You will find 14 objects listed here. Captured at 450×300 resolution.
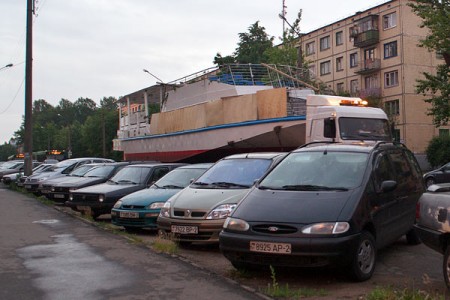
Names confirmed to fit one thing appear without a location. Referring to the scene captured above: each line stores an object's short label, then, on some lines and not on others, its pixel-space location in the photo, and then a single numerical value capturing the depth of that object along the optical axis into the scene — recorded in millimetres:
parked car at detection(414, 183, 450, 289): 5316
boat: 17094
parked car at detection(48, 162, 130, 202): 14859
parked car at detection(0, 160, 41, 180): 33022
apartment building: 44438
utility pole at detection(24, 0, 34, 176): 23641
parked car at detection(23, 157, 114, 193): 20095
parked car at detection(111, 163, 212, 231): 9945
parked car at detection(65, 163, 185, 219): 12070
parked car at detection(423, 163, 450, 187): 22922
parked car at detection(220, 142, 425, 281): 5492
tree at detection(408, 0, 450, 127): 24125
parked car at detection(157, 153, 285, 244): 7898
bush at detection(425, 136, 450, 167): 38281
